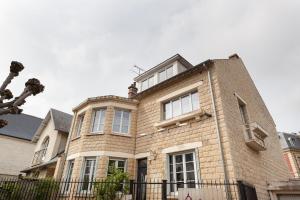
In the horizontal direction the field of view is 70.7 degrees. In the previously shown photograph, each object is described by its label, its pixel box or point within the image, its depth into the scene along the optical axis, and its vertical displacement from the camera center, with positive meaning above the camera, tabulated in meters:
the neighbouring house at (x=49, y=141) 16.22 +4.61
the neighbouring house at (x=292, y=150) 29.08 +7.06
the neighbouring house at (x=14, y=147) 23.59 +5.51
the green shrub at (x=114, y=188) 8.41 +0.45
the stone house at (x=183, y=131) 8.60 +3.16
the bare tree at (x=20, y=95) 4.17 +2.02
